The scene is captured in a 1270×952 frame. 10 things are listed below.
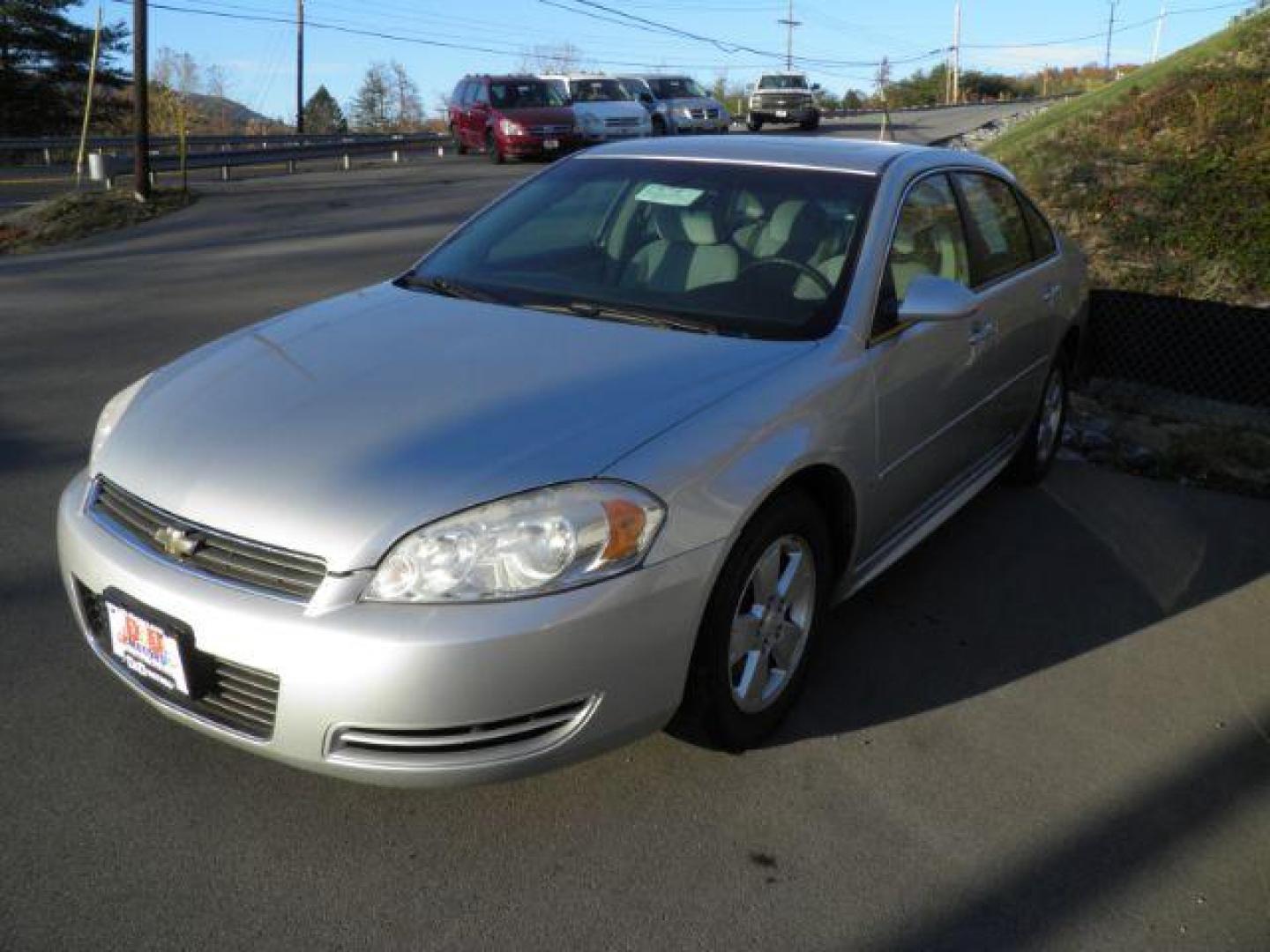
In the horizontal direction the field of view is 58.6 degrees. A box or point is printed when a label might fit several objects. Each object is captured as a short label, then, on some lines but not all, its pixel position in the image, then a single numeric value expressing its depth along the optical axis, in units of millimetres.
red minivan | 24016
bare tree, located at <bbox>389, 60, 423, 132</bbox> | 78125
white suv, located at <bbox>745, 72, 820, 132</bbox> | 34438
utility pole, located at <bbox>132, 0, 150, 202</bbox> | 15312
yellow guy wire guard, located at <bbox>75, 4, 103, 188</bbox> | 17438
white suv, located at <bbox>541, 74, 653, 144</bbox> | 24766
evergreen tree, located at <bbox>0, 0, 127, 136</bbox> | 38188
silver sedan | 2346
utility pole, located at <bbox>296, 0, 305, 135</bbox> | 40250
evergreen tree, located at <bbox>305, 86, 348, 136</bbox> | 71188
